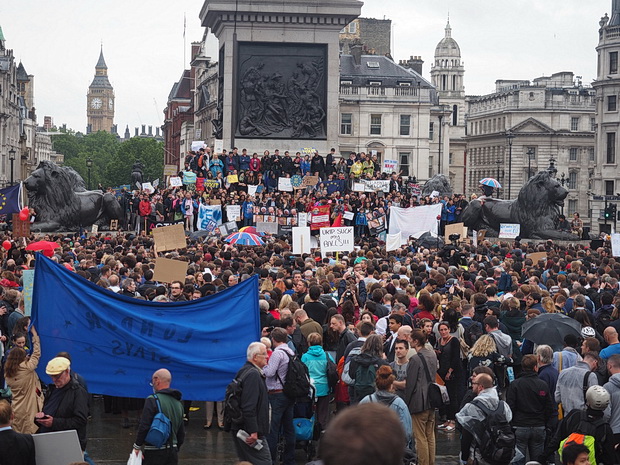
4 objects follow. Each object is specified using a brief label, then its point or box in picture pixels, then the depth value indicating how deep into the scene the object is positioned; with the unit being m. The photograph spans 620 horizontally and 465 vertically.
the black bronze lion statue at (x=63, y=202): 34.06
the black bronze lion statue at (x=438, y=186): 55.53
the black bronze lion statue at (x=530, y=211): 36.72
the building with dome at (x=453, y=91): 145.12
